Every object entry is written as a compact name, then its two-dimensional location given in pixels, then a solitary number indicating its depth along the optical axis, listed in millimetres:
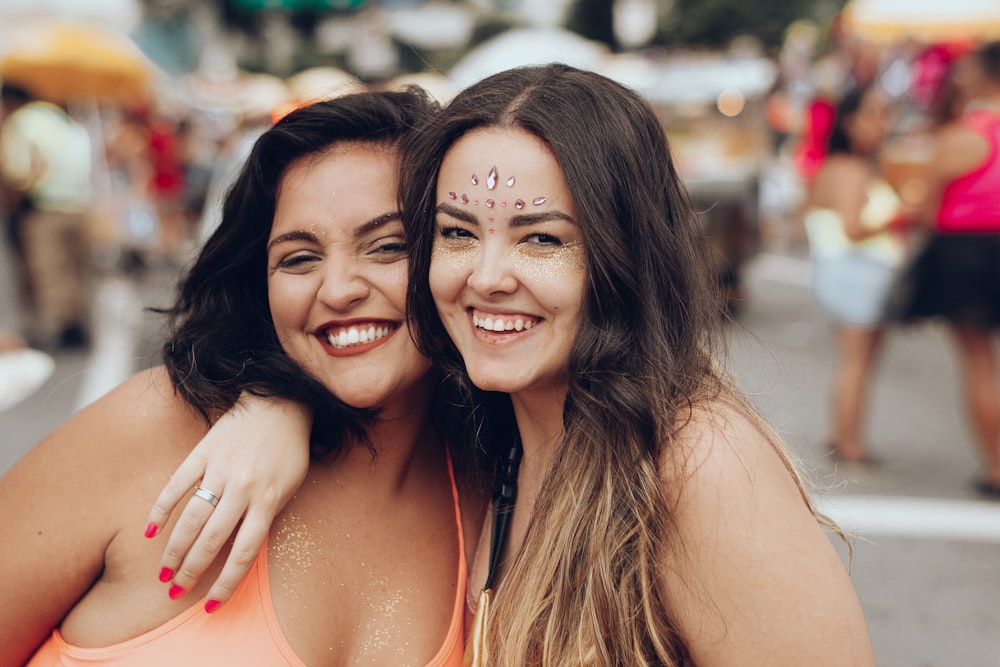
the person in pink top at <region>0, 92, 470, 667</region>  1847
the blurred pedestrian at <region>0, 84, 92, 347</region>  8305
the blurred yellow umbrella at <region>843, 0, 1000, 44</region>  10008
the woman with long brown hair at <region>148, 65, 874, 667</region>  1639
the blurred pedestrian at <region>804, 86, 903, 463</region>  5578
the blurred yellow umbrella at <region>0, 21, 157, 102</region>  11359
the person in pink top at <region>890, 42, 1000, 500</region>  5016
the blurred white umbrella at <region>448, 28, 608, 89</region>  12977
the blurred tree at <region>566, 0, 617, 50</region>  34406
